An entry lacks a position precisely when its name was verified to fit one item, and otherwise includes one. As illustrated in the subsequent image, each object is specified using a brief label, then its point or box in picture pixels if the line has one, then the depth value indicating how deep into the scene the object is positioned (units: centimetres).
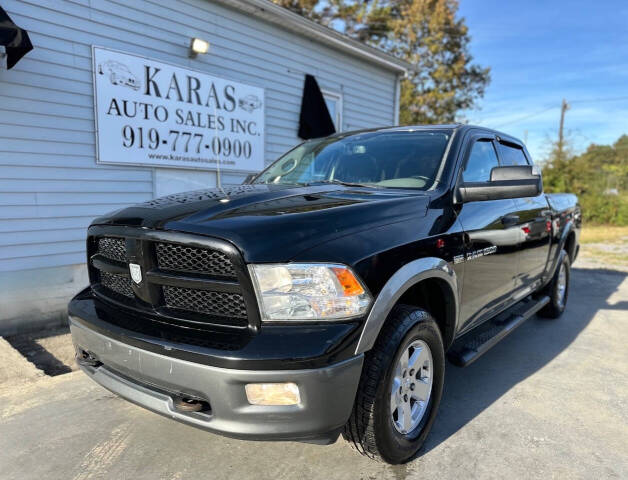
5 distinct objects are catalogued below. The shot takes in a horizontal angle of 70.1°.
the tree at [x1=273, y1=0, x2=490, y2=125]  1998
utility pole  1918
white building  469
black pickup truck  175
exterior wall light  593
